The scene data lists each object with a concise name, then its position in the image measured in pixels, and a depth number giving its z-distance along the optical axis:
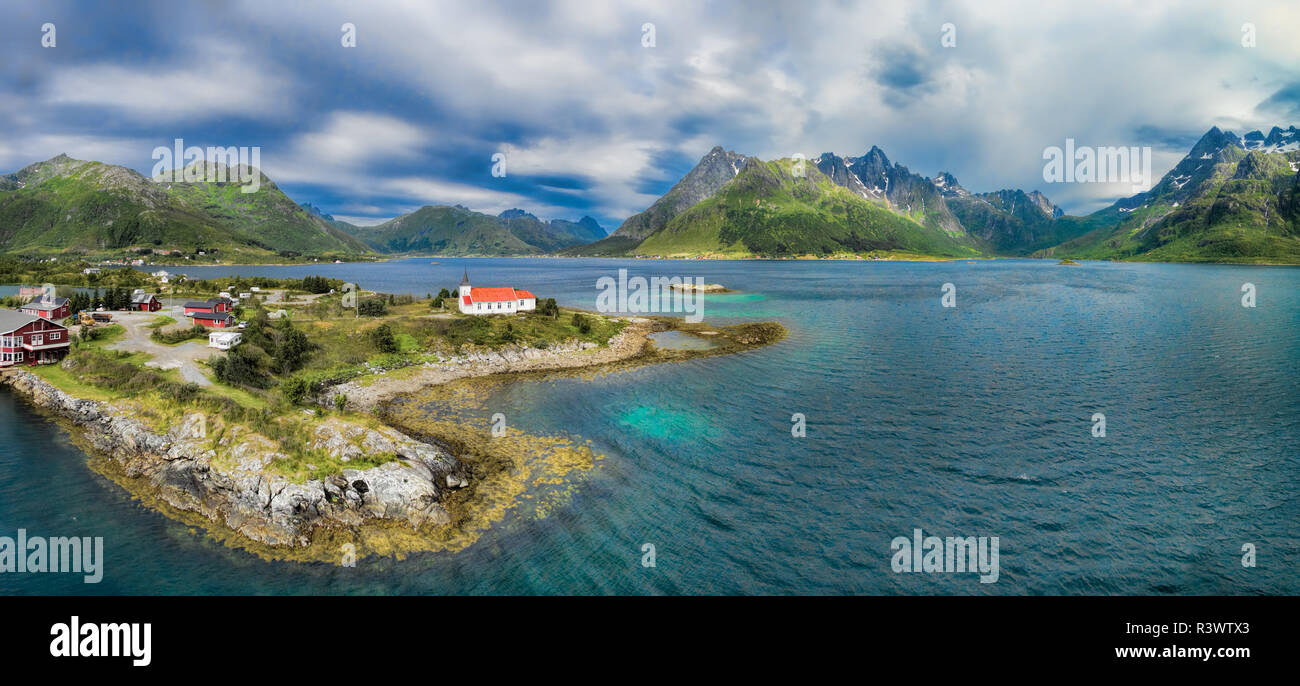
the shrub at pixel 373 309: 78.19
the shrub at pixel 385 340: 59.50
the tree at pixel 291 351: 52.31
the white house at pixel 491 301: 78.31
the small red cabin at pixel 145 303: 82.34
